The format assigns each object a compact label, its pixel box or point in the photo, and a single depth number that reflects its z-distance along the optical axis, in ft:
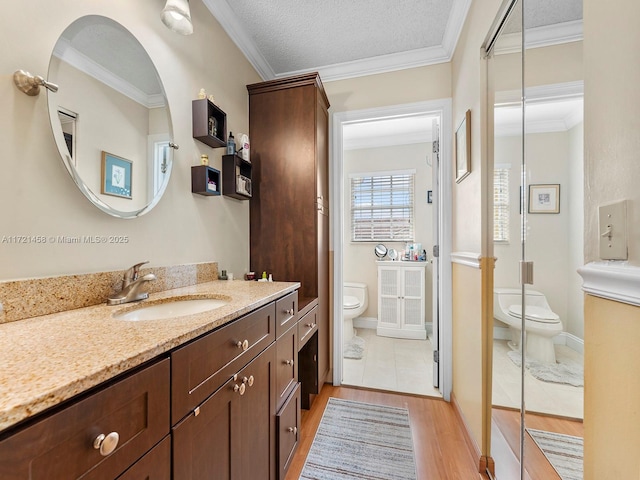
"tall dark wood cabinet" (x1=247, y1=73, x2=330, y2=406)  6.13
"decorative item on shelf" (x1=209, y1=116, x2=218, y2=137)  4.91
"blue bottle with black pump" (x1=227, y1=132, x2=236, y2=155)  5.54
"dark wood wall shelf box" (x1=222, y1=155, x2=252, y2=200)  5.50
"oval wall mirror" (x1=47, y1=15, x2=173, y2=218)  2.93
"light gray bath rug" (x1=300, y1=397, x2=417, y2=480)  4.48
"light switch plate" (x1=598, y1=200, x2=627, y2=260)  1.72
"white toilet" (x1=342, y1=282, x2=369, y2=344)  10.21
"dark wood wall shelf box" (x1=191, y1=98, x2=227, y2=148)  4.70
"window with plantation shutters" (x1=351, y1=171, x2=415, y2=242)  11.68
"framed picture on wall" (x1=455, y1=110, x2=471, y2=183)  5.14
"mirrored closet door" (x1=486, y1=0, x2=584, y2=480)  2.56
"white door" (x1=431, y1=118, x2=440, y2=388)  6.96
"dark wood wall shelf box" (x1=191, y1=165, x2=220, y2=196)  4.70
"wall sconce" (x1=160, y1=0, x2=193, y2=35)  3.67
